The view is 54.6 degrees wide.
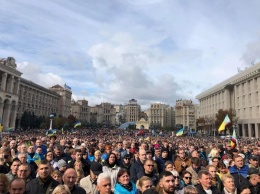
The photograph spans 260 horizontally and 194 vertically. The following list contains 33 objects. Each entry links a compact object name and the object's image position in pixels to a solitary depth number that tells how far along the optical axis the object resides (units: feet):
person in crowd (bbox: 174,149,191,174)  23.63
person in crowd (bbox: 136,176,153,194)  14.30
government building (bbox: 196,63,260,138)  189.02
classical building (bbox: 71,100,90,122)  506.89
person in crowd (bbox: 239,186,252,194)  15.17
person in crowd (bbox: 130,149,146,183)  20.25
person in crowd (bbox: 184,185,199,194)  13.28
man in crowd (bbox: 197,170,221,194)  16.21
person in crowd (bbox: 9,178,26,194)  12.64
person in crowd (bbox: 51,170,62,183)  17.13
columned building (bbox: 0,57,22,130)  193.98
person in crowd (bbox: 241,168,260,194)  18.17
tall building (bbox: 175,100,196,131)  501.15
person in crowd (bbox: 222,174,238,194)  16.20
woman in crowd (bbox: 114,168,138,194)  14.80
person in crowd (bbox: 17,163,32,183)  16.93
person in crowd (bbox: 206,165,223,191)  18.69
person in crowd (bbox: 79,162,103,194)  17.76
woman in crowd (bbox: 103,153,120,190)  21.26
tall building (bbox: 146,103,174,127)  606.96
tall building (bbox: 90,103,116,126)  606.55
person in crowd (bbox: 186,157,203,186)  21.84
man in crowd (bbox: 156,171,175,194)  13.53
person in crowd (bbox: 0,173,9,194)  13.32
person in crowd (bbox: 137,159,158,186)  19.11
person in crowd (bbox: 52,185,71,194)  12.14
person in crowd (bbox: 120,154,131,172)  23.07
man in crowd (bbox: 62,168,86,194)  15.11
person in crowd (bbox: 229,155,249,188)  22.18
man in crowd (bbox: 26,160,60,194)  15.19
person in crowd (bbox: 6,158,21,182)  18.69
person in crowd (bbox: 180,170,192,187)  18.40
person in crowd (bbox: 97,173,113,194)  13.80
